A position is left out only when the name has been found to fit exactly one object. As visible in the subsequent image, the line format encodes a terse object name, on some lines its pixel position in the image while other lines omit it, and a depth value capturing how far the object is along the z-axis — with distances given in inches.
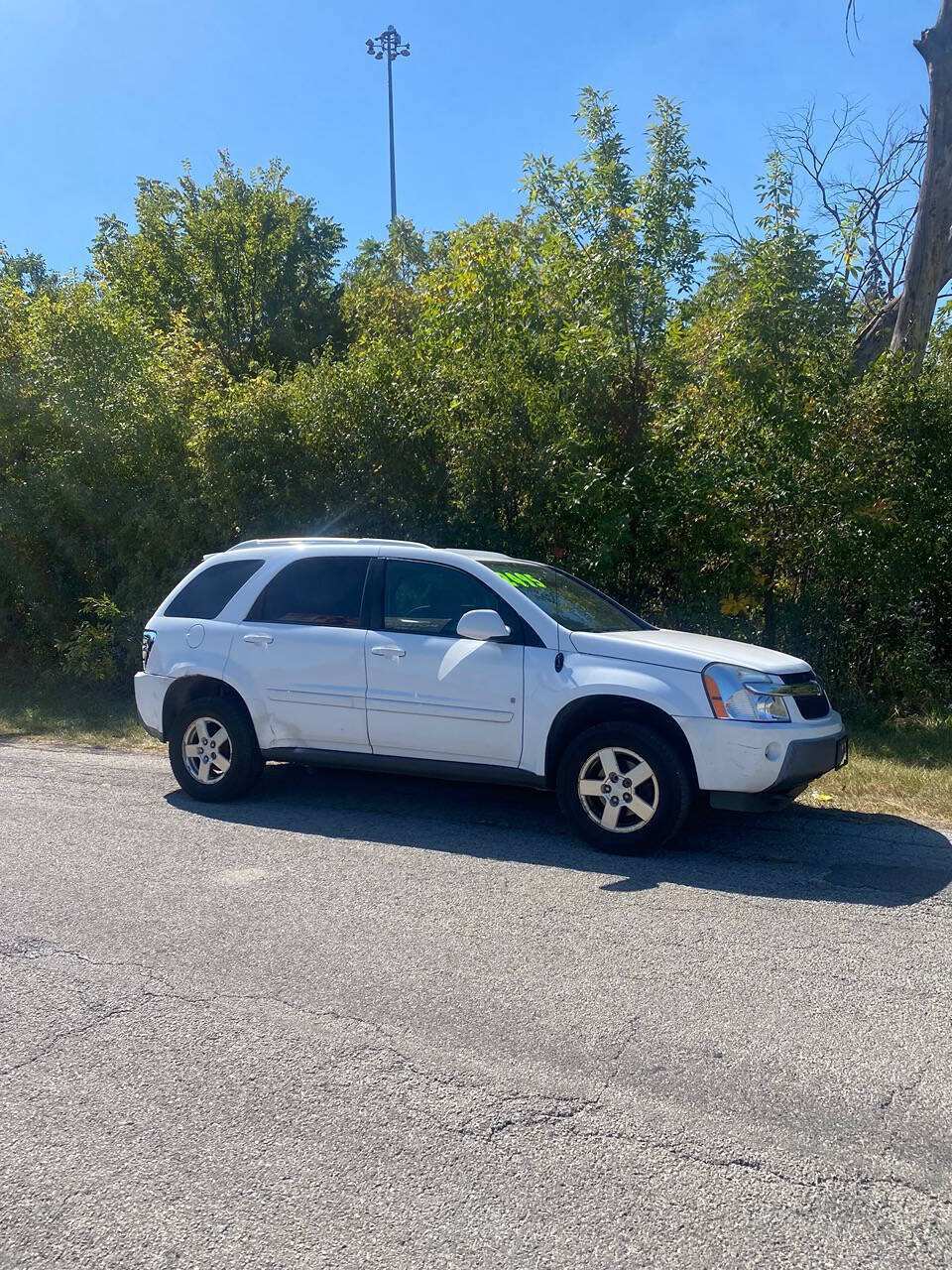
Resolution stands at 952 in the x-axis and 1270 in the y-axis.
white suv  249.6
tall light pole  1660.9
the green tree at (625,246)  425.4
